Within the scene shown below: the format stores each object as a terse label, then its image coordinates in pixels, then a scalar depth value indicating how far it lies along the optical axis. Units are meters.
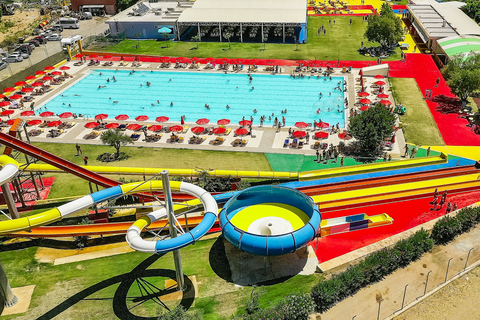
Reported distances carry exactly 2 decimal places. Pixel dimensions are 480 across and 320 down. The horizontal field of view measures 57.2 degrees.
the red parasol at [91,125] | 42.12
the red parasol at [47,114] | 44.16
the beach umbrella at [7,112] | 45.72
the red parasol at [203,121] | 42.47
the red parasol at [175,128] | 40.74
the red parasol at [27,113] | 44.44
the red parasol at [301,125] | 40.97
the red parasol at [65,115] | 44.22
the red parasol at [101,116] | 42.61
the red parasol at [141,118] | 43.31
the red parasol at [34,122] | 41.79
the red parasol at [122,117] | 43.41
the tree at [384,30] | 57.59
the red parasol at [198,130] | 41.53
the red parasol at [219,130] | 41.19
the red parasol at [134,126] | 41.47
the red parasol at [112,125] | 42.59
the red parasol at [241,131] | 39.88
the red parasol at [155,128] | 41.50
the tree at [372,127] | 35.84
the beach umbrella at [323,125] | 41.55
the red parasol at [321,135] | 39.09
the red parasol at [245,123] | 42.19
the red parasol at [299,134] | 39.25
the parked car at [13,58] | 59.88
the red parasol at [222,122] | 42.34
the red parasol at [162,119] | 42.78
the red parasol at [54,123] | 43.53
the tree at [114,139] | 36.62
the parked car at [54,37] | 68.19
